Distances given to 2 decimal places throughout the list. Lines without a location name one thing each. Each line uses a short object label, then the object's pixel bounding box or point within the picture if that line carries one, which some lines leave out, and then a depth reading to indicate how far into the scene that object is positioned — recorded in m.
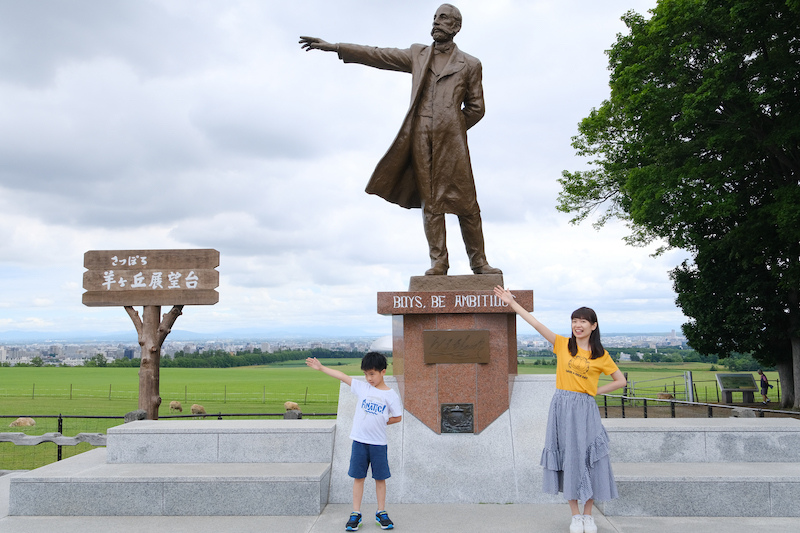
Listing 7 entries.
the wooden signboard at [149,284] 8.66
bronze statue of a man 6.66
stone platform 5.14
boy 4.55
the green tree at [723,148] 14.29
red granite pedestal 5.91
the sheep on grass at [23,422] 15.86
